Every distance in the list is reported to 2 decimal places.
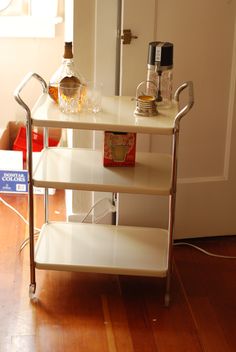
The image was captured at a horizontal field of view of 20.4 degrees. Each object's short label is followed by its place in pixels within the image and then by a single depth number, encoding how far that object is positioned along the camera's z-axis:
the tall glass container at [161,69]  2.22
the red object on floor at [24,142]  3.34
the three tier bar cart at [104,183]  2.11
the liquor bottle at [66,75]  2.26
